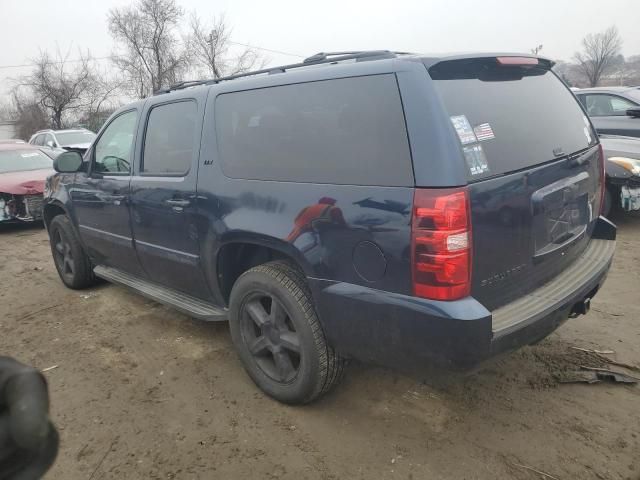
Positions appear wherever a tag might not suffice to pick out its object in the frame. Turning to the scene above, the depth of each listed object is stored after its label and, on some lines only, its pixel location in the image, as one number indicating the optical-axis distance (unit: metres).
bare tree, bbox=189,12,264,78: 34.19
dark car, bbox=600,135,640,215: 6.03
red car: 8.38
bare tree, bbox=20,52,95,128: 30.41
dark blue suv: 2.13
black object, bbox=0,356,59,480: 1.01
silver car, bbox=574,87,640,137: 7.67
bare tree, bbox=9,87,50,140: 32.59
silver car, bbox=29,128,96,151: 15.16
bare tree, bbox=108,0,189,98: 32.41
